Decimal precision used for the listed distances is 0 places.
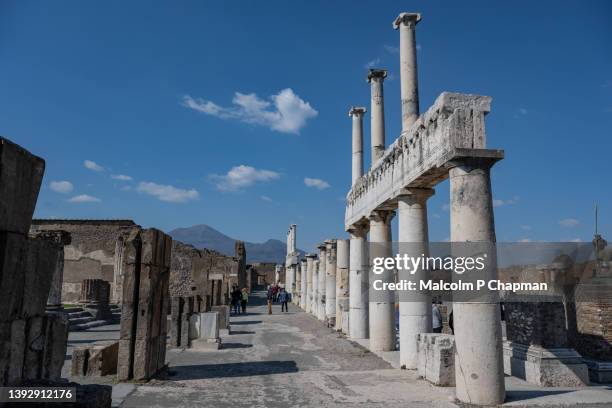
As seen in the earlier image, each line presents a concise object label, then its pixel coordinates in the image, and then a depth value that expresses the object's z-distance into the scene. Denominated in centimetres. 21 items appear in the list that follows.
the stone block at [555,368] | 848
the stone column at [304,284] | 3018
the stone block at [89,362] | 884
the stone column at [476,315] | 686
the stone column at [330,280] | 2019
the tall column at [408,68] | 1002
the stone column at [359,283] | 1485
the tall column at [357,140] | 1591
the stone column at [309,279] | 2723
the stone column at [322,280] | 2212
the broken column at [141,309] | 844
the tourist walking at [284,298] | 2742
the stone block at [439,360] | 829
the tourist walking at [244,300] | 2648
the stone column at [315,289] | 2445
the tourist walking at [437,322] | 1192
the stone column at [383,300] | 1232
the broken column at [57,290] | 1689
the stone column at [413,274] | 990
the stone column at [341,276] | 1805
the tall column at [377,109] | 1316
